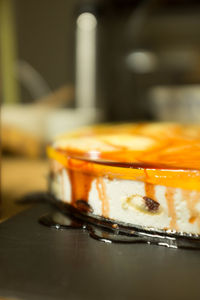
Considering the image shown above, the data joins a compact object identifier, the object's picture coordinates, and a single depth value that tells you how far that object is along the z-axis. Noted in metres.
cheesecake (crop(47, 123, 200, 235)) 0.41
